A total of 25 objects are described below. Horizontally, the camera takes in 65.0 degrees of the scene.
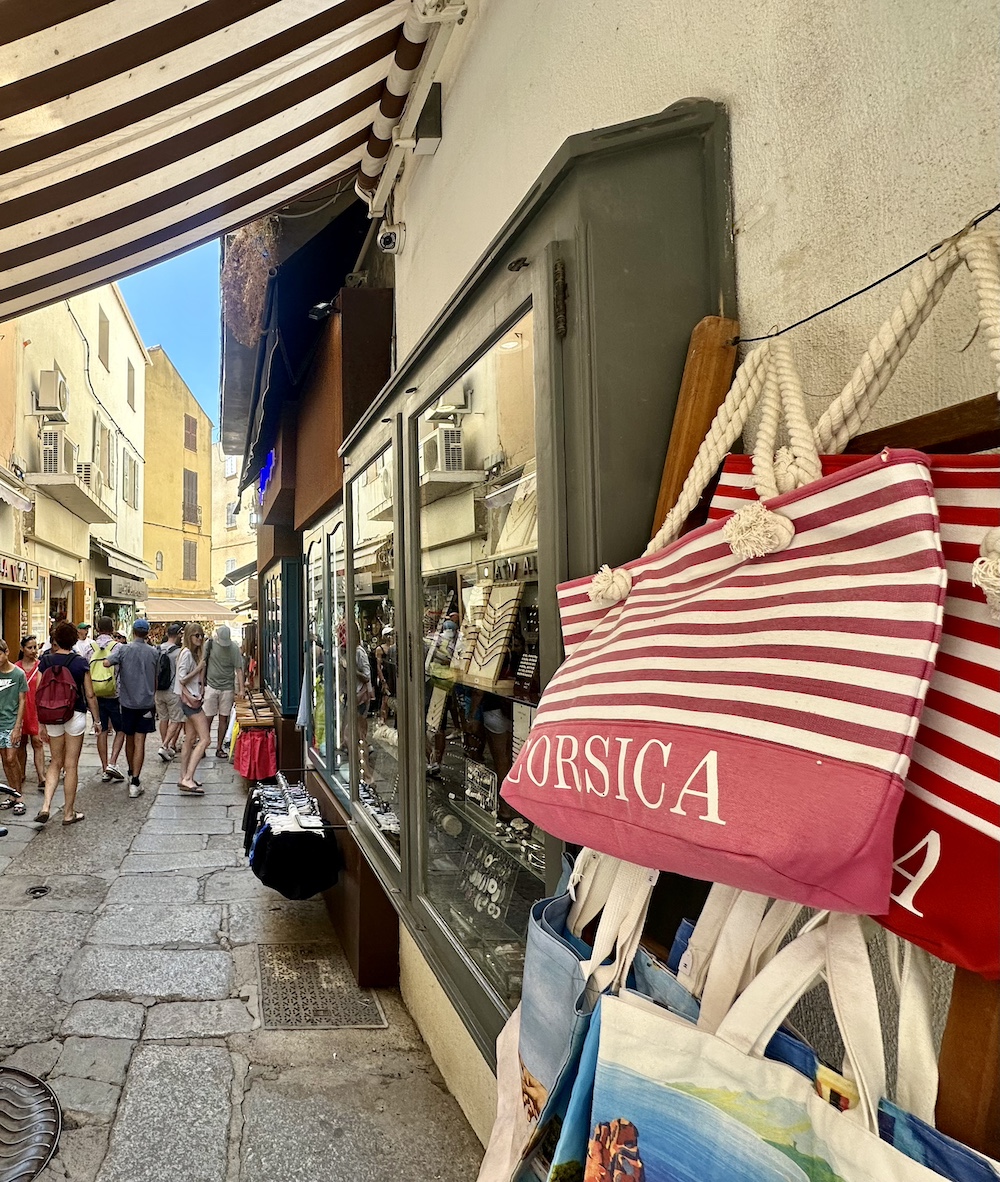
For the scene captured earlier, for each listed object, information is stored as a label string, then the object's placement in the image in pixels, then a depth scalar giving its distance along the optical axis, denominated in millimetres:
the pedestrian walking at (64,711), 6816
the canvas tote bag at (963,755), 738
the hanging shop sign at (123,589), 21531
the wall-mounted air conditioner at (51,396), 13258
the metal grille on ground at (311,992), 3396
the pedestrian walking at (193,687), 8812
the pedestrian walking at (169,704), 9609
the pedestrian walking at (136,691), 8297
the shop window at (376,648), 3283
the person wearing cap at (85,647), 9406
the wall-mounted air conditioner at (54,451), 13234
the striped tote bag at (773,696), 754
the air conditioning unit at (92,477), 14555
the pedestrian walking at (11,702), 7168
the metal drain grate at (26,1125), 2445
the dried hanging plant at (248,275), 5598
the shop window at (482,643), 1998
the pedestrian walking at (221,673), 9234
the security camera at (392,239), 3945
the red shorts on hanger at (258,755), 6926
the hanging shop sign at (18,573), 10797
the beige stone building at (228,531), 38156
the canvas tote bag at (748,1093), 737
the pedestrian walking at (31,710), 8062
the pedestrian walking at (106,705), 8711
